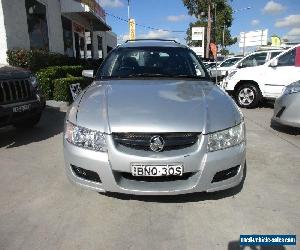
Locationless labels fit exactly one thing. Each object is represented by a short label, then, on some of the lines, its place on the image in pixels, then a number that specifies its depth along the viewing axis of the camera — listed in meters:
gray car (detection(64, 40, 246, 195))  3.00
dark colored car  5.52
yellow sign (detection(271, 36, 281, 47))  51.67
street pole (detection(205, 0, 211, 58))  38.17
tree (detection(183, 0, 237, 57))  46.69
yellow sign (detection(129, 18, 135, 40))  30.85
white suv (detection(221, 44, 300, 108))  9.24
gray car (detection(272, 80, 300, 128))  6.02
